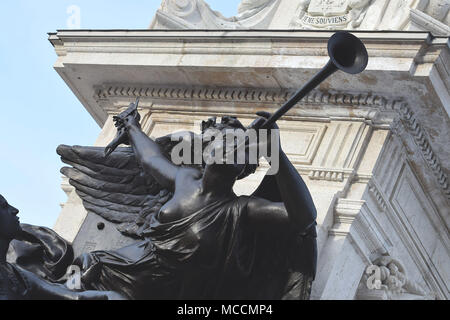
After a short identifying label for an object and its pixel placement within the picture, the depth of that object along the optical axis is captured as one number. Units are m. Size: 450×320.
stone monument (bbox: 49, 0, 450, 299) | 14.74
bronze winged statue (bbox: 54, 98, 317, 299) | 13.25
